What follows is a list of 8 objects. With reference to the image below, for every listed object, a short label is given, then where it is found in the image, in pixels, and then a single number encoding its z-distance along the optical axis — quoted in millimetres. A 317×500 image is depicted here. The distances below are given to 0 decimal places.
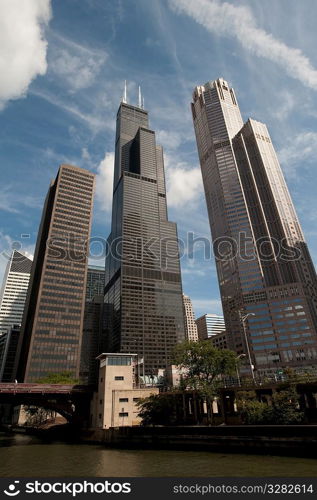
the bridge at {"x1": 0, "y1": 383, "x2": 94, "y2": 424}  72188
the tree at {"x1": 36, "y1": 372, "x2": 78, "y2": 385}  113675
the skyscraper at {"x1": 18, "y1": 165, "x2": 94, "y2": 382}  159625
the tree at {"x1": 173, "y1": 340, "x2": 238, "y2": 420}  59750
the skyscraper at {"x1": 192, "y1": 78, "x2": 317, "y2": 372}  155750
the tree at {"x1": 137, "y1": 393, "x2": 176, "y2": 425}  57531
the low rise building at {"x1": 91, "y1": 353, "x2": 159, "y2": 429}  65312
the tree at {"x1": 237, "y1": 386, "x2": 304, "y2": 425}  41312
